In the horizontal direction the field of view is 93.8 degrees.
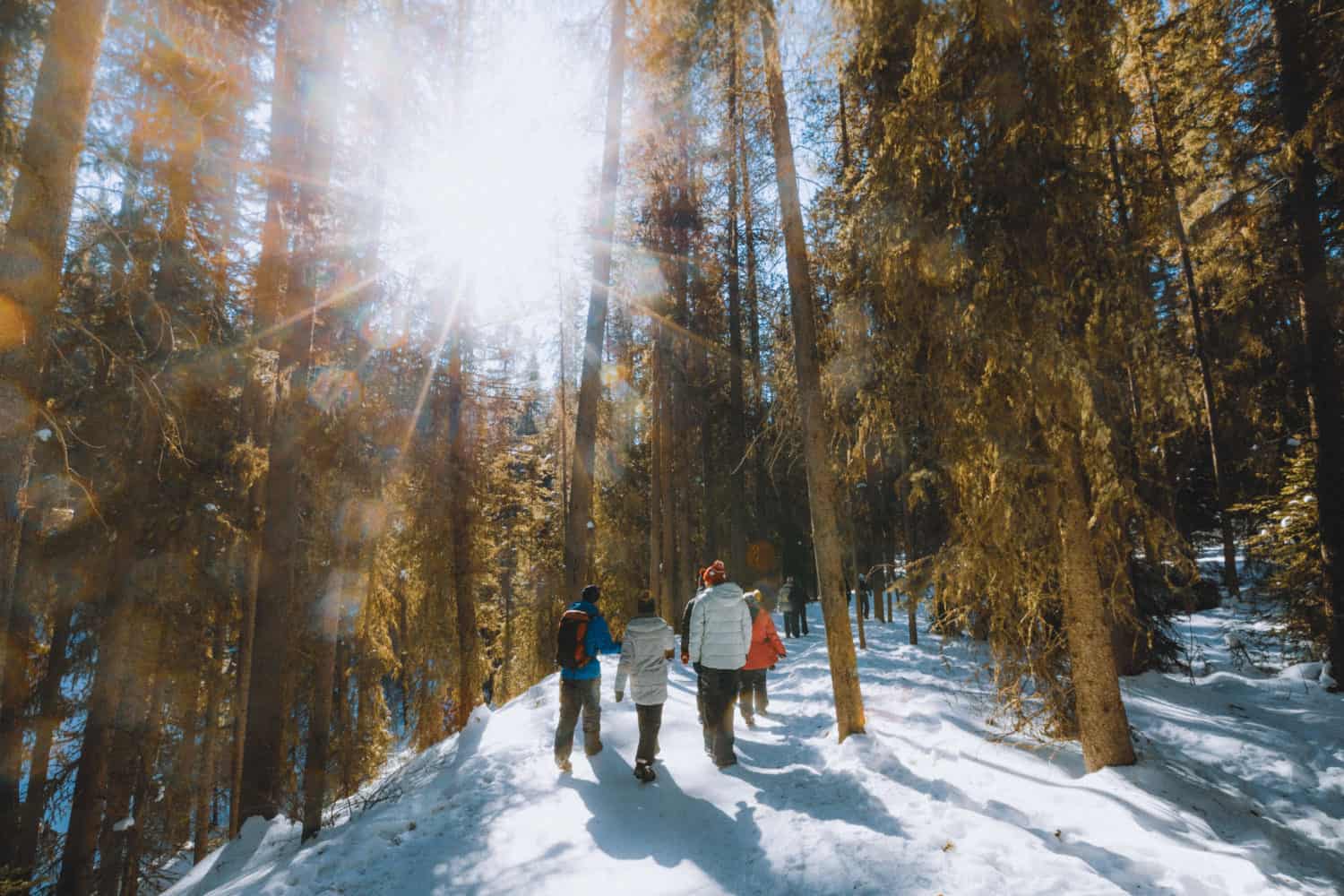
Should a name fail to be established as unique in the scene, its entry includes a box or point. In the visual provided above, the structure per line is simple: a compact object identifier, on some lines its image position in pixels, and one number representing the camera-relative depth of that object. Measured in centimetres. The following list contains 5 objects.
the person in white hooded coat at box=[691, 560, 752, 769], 727
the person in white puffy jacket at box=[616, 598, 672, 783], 706
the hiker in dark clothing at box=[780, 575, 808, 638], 1842
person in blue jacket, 716
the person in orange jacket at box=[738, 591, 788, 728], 957
